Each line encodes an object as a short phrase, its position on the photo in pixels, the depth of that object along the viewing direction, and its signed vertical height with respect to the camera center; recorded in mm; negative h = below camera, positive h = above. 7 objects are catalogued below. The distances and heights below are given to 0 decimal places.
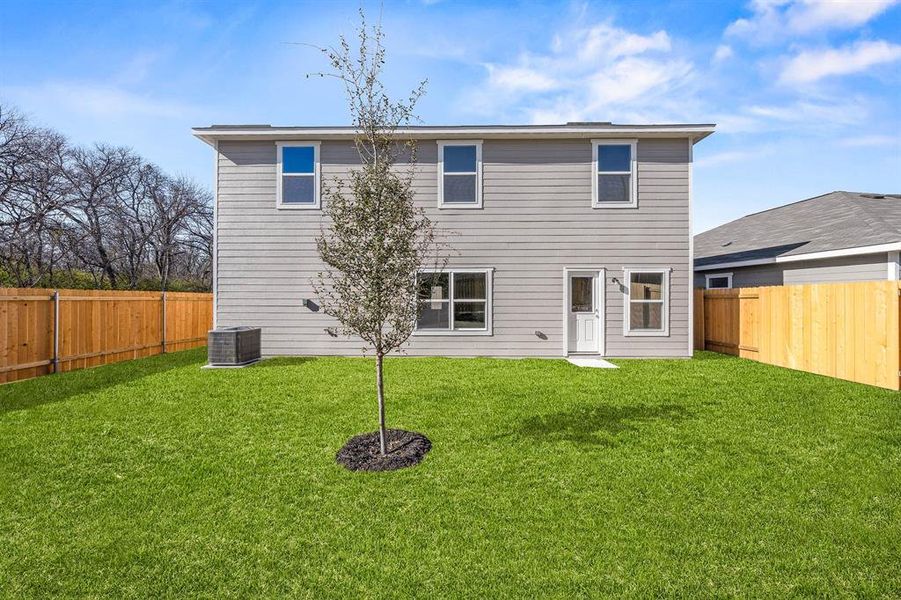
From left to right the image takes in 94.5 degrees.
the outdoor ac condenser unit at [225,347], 8898 -1045
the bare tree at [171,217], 25672 +5166
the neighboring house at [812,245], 9177 +1469
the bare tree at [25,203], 15695 +3720
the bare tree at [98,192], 21062 +5813
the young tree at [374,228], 4195 +716
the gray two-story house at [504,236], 10148 +1559
